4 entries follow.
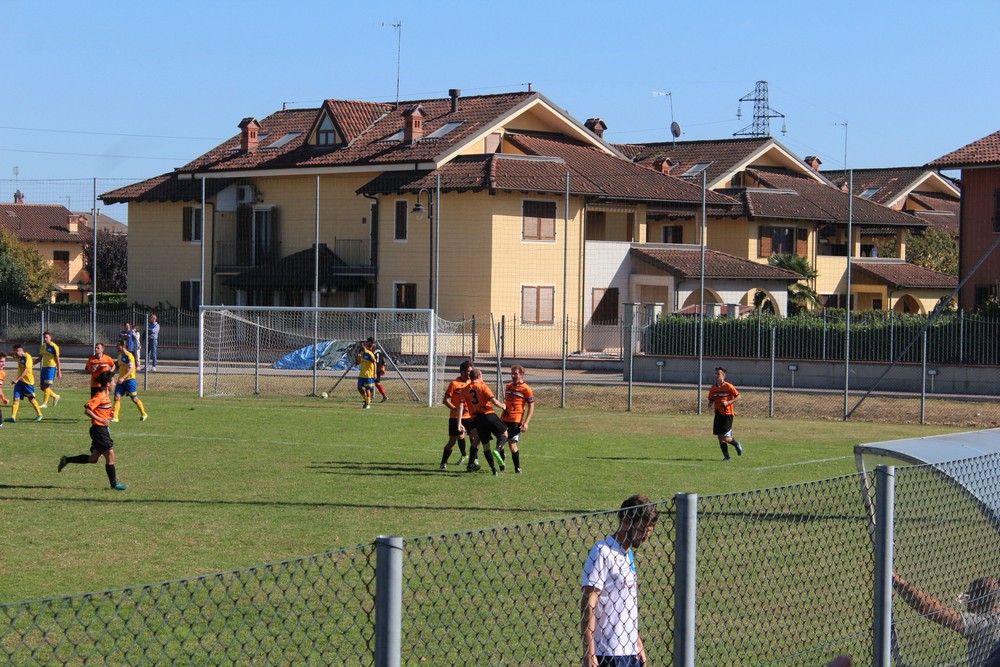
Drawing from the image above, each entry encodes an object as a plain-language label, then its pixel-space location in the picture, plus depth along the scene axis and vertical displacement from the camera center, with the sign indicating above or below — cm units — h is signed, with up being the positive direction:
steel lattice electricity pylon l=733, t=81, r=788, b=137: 8281 +1308
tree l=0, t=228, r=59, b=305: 5993 +184
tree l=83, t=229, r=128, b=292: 8238 +275
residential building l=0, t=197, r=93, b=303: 8762 +489
